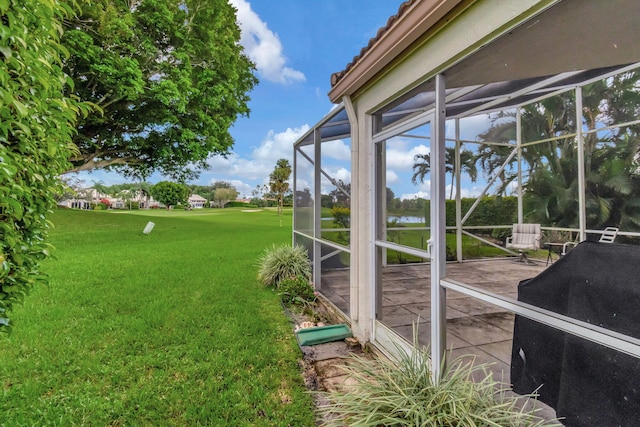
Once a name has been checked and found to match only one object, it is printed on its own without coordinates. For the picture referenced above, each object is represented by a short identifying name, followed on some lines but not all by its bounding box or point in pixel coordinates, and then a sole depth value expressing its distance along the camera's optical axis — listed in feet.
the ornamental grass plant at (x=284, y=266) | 19.04
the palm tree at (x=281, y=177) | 81.59
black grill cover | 4.65
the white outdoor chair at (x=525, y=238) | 20.89
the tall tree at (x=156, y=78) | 32.40
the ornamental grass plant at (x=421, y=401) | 5.50
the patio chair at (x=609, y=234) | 16.64
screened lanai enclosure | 5.22
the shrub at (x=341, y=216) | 15.01
